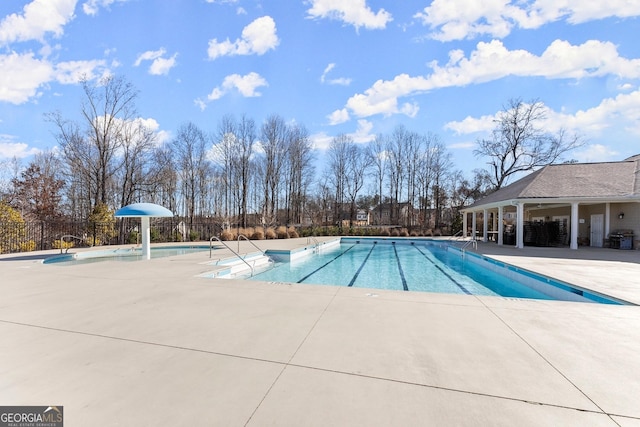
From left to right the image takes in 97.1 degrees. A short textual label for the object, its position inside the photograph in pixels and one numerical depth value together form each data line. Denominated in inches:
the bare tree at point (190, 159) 918.4
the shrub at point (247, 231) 706.8
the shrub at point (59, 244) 510.1
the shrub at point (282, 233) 787.0
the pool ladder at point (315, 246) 577.3
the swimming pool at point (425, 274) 256.1
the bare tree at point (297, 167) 1055.2
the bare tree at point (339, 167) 1171.3
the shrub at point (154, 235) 630.3
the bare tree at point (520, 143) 952.9
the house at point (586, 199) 481.4
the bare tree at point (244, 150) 953.5
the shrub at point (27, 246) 464.4
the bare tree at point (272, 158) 997.8
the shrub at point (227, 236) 672.4
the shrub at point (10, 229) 445.4
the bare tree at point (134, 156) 696.4
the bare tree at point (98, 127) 633.0
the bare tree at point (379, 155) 1182.4
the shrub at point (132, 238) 603.8
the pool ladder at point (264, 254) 460.8
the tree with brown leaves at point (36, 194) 665.0
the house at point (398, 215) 1177.4
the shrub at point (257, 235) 716.7
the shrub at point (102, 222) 565.2
